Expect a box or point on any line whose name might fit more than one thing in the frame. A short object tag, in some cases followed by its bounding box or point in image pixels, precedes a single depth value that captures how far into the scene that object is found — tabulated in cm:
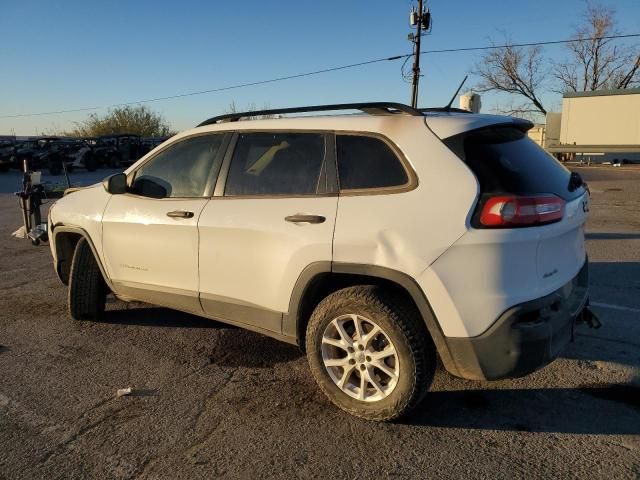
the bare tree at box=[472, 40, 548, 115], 4581
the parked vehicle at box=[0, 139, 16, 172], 2792
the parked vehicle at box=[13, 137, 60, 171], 2633
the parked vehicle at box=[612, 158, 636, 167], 3212
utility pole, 2398
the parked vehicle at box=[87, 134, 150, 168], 2931
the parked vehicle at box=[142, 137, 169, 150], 3554
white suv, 272
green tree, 5297
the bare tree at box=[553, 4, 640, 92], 4391
